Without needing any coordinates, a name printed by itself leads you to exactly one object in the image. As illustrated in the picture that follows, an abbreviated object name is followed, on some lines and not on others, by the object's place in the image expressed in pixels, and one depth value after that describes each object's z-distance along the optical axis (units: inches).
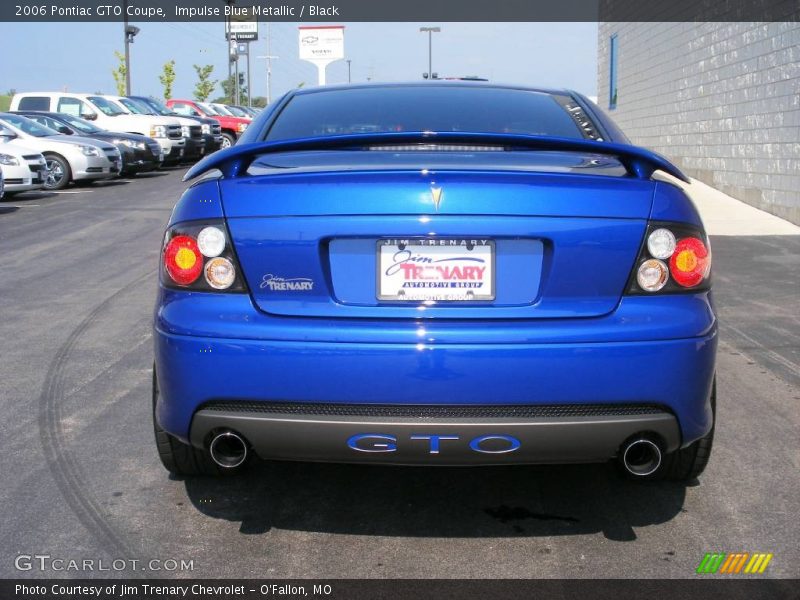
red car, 1381.6
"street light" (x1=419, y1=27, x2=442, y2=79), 2348.5
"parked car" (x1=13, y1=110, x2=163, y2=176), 871.1
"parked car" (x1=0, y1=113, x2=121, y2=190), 761.6
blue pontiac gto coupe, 115.3
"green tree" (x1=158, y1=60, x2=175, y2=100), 2618.1
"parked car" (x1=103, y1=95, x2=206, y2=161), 1055.6
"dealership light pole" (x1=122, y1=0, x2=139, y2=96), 1476.4
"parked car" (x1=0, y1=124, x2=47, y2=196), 660.7
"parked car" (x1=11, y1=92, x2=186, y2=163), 991.0
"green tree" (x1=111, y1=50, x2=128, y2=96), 2309.3
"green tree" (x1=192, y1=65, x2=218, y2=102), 3149.6
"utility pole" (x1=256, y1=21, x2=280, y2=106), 3194.9
